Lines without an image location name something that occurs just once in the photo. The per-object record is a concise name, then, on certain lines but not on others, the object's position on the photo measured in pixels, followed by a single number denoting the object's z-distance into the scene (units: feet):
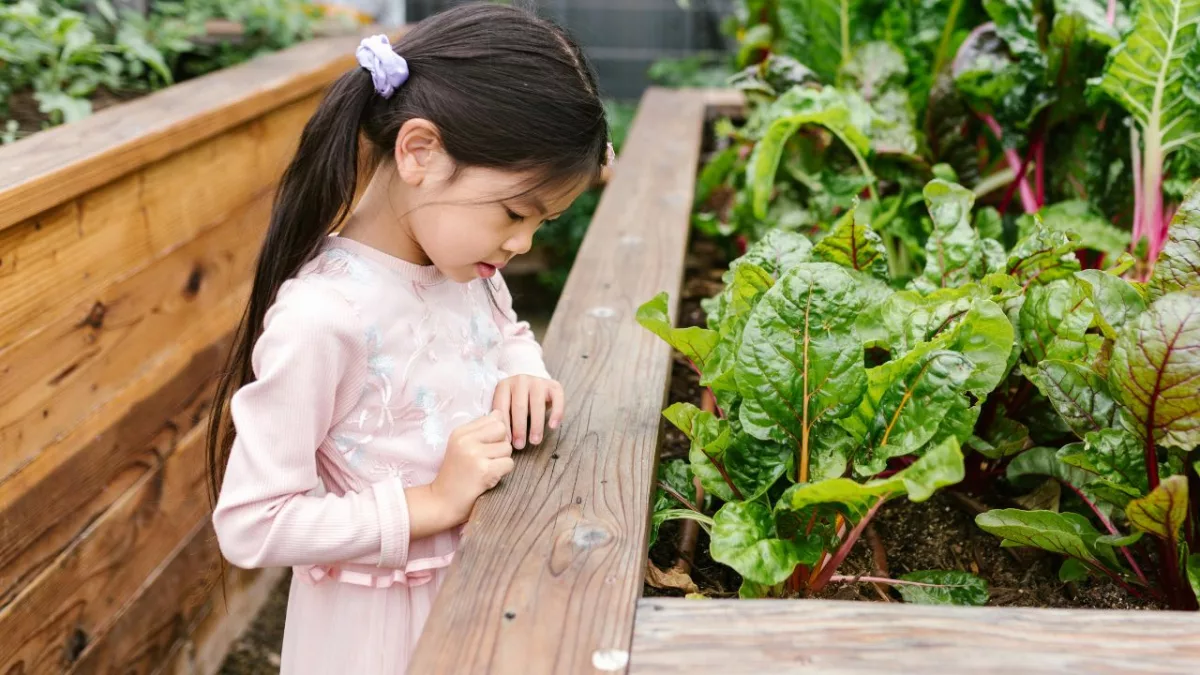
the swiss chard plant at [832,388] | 3.80
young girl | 4.08
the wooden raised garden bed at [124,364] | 5.92
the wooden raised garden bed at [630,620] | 3.17
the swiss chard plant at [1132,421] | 3.68
